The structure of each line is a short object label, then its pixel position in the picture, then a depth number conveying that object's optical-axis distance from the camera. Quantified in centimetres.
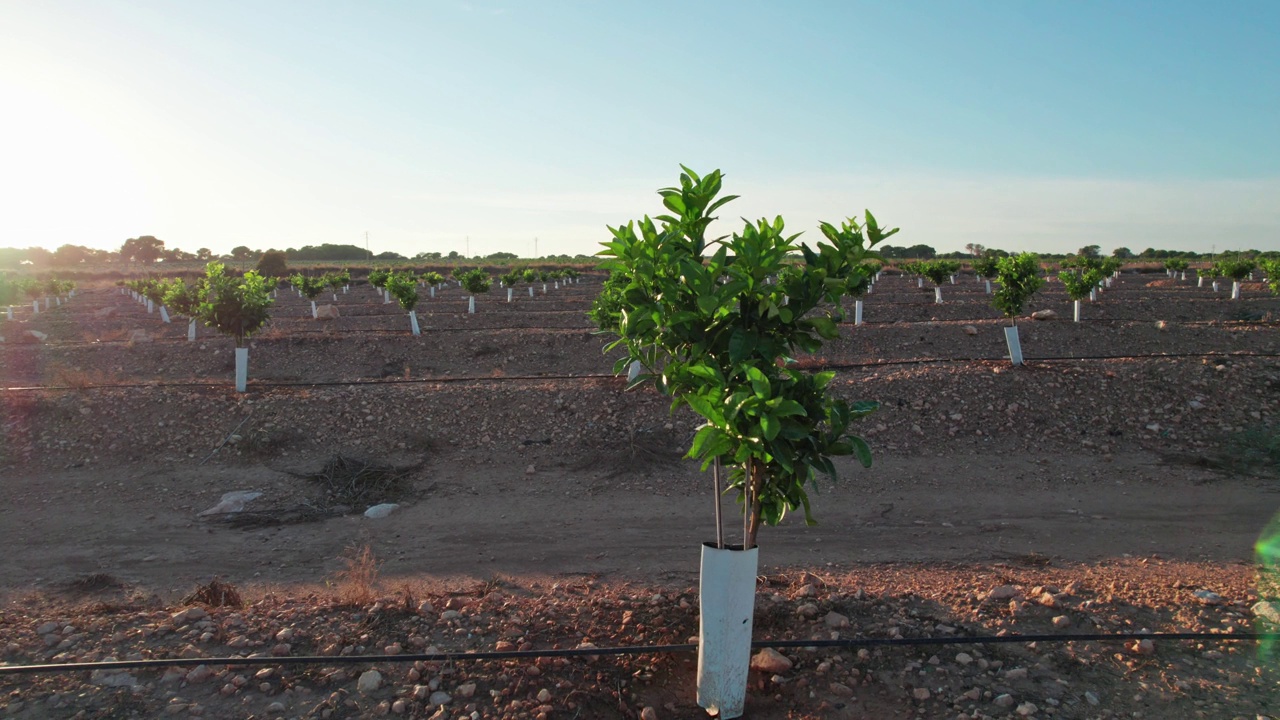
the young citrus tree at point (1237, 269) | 3170
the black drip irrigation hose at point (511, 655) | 417
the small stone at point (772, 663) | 431
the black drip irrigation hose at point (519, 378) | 1316
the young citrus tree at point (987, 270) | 3389
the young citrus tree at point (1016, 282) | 1576
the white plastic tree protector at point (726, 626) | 372
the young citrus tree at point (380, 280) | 4131
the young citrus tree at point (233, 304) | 1438
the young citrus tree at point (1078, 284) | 2169
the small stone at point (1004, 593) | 528
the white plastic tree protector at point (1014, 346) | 1327
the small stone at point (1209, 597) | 509
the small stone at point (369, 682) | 416
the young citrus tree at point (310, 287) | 3250
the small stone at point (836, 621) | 484
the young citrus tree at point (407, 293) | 2400
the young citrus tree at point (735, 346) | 332
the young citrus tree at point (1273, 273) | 2622
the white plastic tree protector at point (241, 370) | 1340
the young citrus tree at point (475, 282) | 3167
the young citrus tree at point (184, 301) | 2372
